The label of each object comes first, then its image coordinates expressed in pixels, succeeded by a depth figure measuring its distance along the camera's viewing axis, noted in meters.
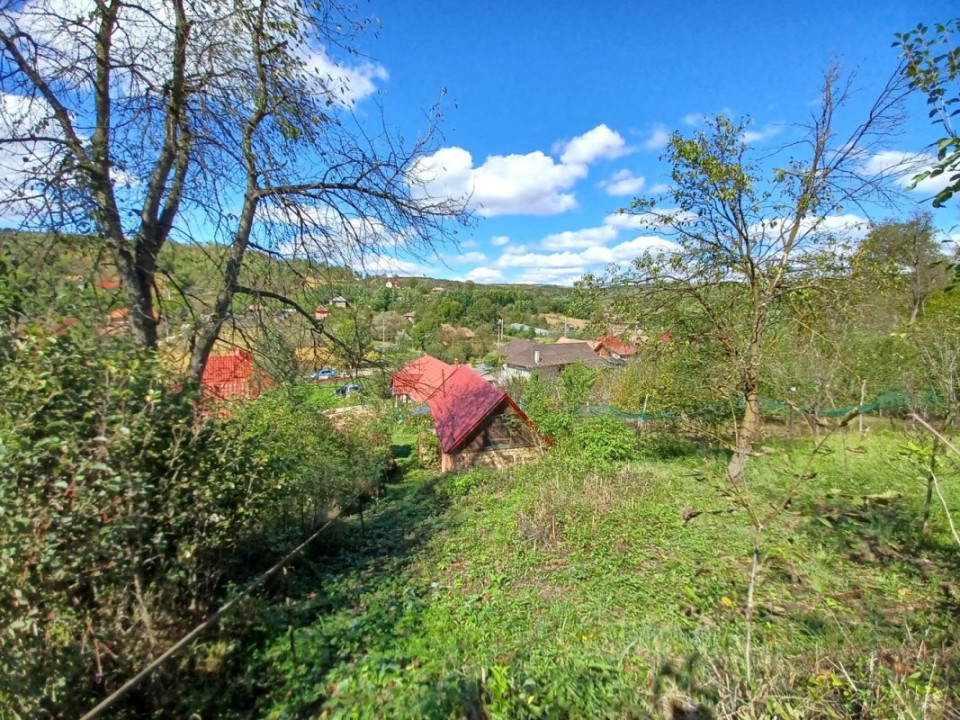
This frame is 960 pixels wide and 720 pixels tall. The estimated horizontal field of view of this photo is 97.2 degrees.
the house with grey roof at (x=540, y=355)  48.00
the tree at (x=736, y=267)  6.55
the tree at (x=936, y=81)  1.62
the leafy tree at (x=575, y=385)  13.76
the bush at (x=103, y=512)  2.27
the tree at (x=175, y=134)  3.47
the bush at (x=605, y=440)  9.97
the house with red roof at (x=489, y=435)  11.82
